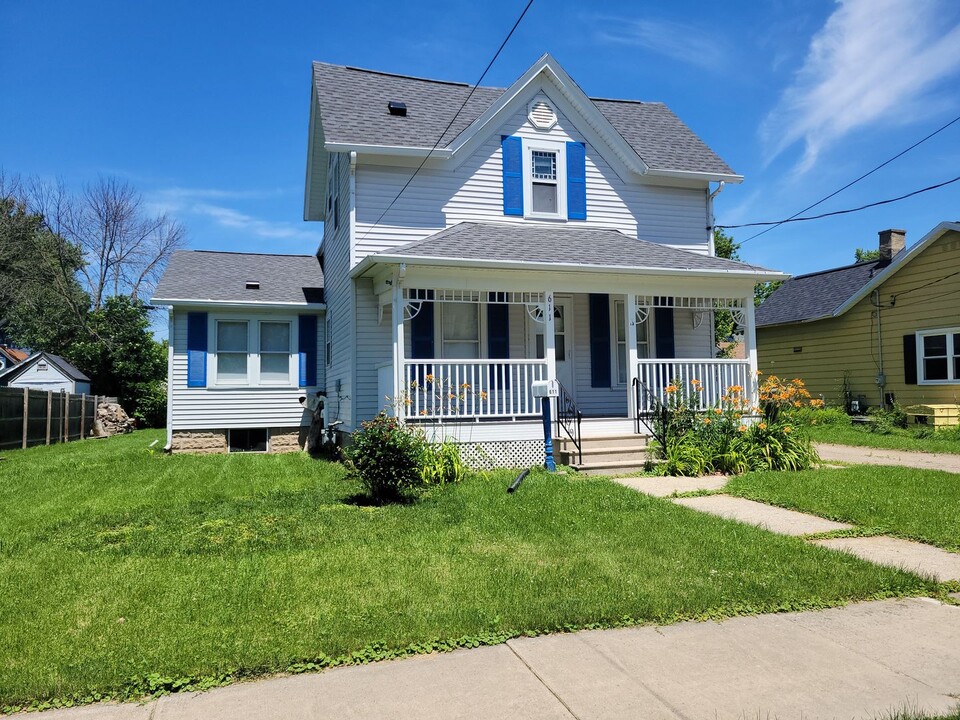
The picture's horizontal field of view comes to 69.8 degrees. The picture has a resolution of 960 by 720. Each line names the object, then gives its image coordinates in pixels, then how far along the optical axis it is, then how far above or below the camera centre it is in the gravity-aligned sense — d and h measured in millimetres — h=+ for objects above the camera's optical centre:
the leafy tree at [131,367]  25266 +1011
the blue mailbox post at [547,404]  10188 -212
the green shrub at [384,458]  7895 -771
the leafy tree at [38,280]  34000 +5861
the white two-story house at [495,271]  11062 +1981
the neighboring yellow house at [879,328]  17047 +1705
